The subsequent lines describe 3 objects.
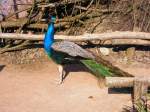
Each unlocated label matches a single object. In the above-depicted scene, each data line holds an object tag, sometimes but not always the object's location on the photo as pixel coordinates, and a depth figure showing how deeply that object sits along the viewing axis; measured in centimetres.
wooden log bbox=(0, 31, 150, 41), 740
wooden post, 583
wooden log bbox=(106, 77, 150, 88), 587
